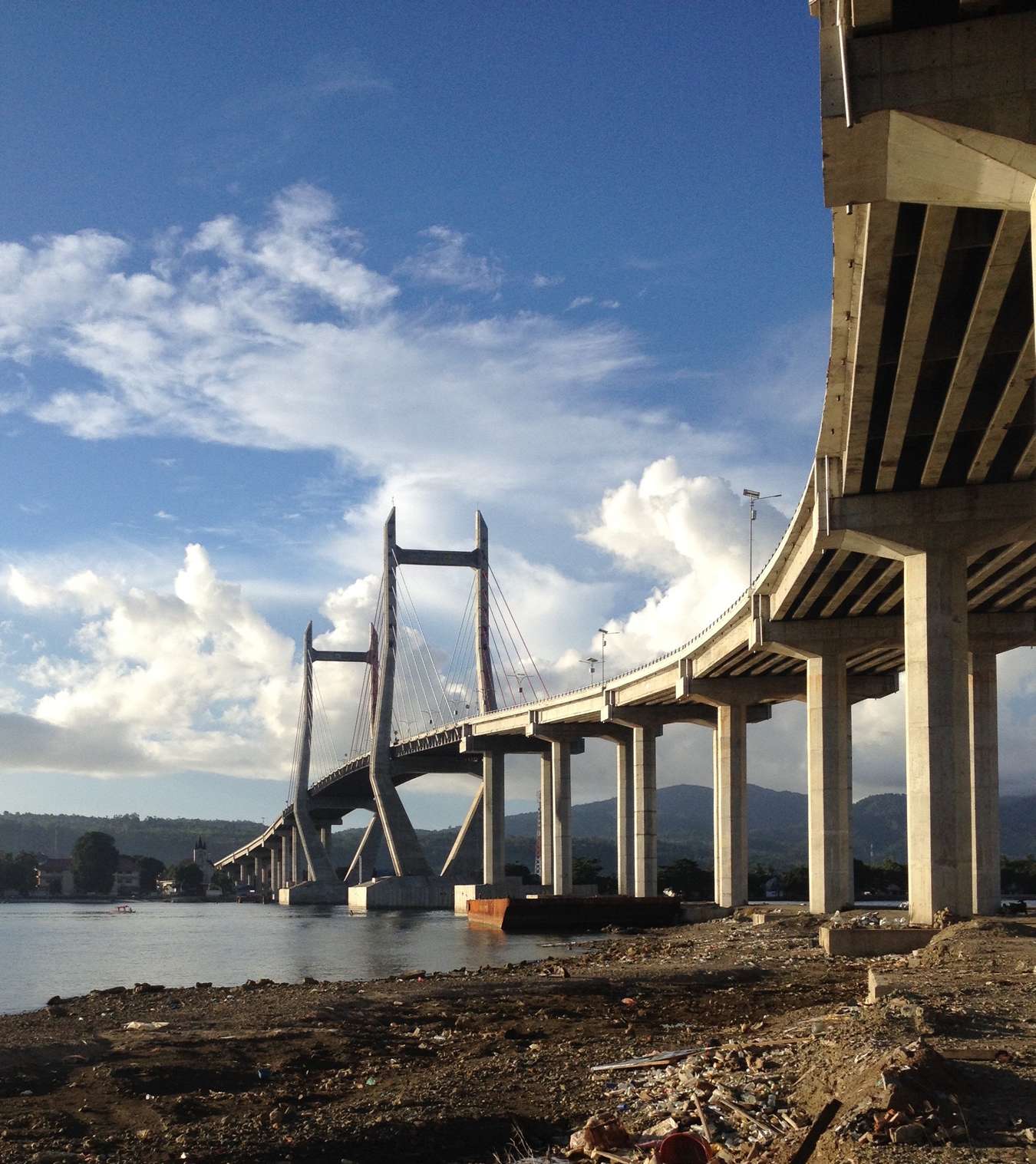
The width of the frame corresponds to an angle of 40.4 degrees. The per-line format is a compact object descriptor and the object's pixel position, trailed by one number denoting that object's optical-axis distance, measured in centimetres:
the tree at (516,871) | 16006
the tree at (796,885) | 14012
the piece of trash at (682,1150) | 1100
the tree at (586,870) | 15862
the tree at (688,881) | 12975
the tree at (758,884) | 14062
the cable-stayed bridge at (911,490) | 1789
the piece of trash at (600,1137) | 1218
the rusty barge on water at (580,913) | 7562
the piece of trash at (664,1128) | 1219
